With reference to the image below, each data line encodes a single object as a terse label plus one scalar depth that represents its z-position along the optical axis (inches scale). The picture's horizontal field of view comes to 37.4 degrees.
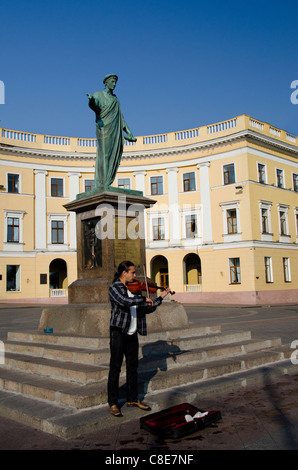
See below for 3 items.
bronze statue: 376.2
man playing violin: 194.7
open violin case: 173.9
